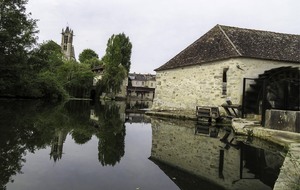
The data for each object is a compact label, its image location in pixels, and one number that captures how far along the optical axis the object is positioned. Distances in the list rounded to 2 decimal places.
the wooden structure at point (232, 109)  11.62
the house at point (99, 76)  45.44
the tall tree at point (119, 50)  36.70
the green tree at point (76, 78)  37.27
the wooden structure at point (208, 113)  12.46
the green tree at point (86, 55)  55.76
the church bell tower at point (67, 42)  68.11
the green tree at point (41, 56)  22.96
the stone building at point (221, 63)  12.49
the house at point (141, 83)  61.59
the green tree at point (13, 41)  17.84
